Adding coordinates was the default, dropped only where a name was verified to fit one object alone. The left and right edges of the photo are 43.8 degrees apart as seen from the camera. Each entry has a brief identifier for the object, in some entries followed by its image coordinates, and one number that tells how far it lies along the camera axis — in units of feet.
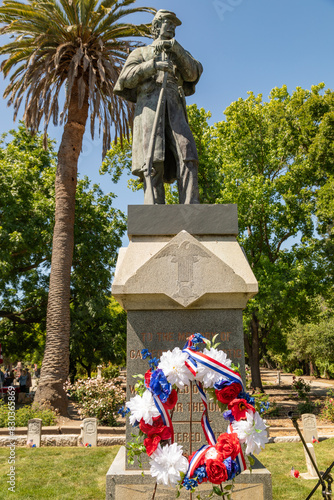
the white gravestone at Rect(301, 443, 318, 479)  24.00
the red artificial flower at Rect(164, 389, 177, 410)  7.99
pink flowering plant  42.21
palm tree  45.83
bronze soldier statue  16.30
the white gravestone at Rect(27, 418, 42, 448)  32.60
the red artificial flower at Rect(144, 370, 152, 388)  8.29
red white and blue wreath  7.29
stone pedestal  12.91
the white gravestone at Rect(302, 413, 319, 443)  33.27
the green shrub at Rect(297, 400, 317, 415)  51.98
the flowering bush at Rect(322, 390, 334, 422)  46.82
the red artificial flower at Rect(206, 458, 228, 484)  7.02
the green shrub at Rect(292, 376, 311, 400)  60.95
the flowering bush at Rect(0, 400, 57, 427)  37.27
